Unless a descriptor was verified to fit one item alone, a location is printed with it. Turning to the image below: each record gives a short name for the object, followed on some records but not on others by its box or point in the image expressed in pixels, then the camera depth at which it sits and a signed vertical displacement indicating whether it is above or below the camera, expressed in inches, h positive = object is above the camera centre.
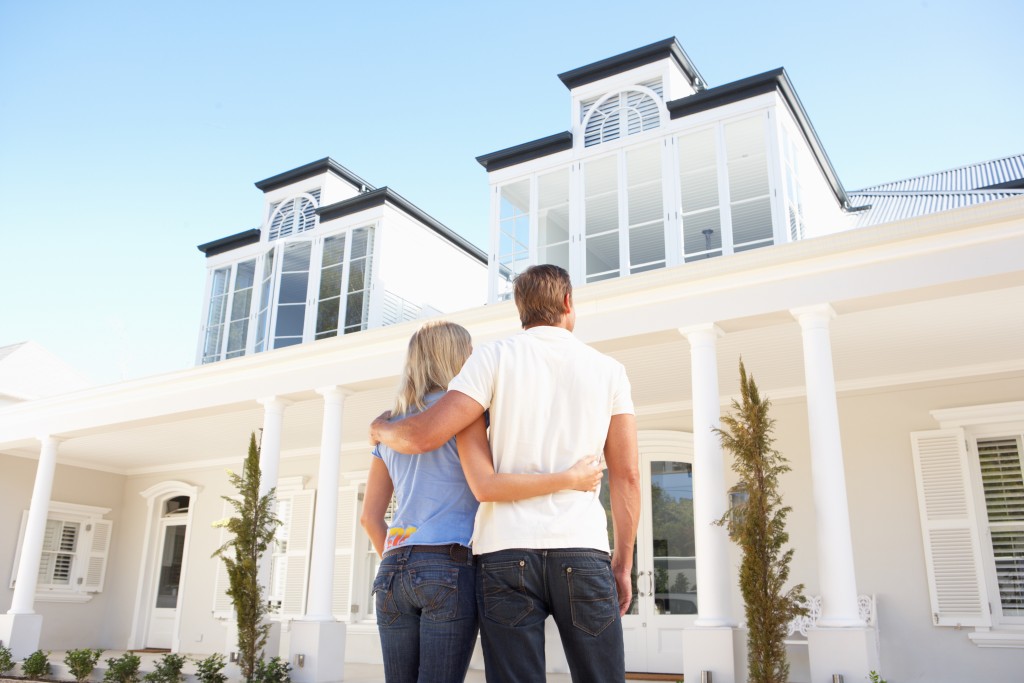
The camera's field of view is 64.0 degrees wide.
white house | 250.7 +87.6
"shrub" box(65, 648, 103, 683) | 358.6 -30.3
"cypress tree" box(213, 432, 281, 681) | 319.0 +13.8
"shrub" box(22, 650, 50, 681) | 381.1 -33.9
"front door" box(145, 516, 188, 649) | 544.1 +5.4
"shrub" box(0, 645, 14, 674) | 394.9 -33.5
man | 63.5 +10.5
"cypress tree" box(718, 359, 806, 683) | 227.3 +15.3
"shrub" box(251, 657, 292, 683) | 312.3 -29.0
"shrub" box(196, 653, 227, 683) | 325.4 -30.2
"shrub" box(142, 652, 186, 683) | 333.3 -31.4
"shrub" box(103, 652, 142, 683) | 341.1 -31.8
